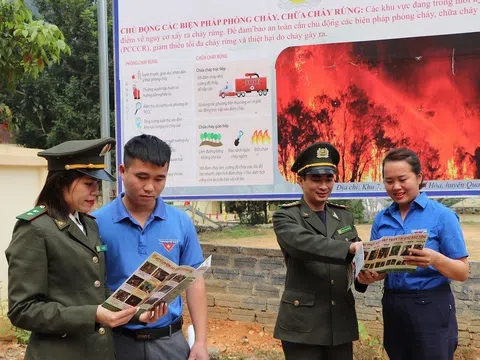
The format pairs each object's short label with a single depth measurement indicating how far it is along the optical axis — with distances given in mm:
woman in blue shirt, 2393
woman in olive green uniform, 1767
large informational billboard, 4078
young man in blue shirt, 2107
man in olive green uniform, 2494
